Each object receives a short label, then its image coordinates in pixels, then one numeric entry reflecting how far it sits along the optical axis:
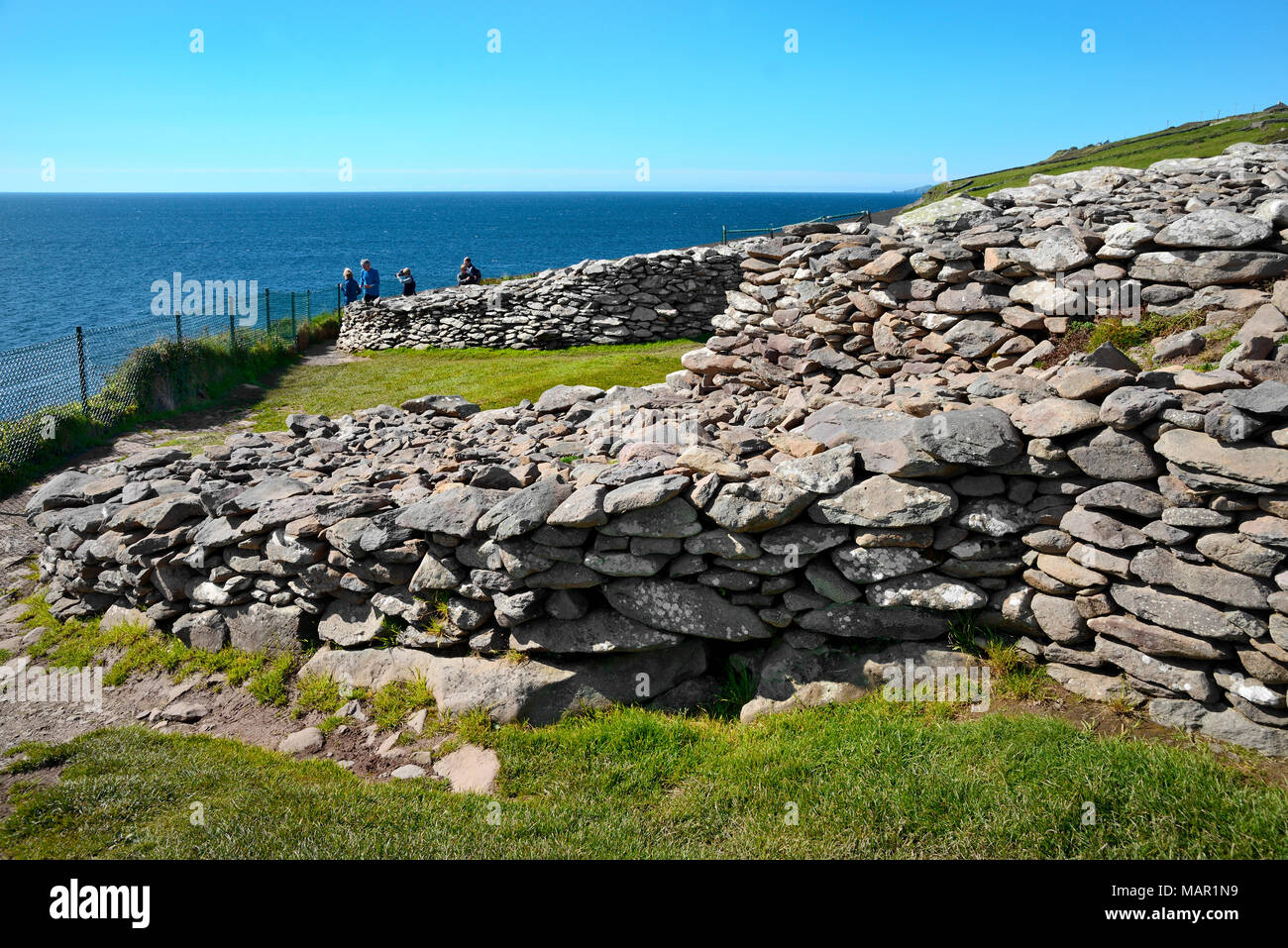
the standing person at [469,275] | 26.62
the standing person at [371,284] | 25.77
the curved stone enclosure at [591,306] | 21.91
